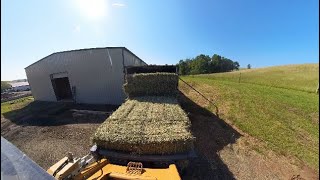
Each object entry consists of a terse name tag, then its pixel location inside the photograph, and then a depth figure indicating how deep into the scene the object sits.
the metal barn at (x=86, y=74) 10.13
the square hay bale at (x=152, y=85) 7.29
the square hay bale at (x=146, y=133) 3.28
